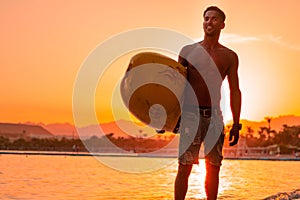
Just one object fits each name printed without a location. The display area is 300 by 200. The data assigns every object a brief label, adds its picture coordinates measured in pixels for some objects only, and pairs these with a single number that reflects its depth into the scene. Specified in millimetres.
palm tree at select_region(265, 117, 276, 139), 106581
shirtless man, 4926
